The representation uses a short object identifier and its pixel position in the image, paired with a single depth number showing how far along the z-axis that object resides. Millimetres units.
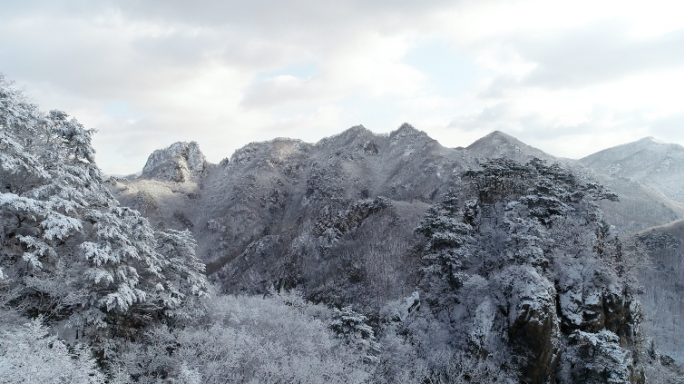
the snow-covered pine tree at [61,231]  19625
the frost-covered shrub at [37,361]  13211
